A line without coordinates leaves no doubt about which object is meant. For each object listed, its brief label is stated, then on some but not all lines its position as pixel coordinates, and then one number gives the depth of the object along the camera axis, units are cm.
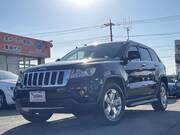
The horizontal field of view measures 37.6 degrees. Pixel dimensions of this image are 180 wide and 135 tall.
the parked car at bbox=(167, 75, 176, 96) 1294
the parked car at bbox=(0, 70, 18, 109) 800
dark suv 451
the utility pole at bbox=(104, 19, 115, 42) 3327
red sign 1641
